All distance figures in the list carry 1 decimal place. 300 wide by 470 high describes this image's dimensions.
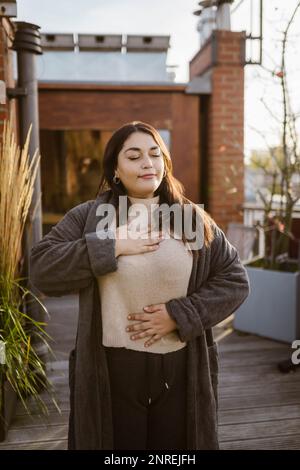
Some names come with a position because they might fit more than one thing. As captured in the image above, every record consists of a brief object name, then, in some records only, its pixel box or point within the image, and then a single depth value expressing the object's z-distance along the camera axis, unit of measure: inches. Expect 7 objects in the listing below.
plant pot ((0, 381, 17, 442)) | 92.0
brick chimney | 200.7
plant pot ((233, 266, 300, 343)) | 141.9
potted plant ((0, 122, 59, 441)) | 88.4
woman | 54.7
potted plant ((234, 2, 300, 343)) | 143.3
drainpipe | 109.7
